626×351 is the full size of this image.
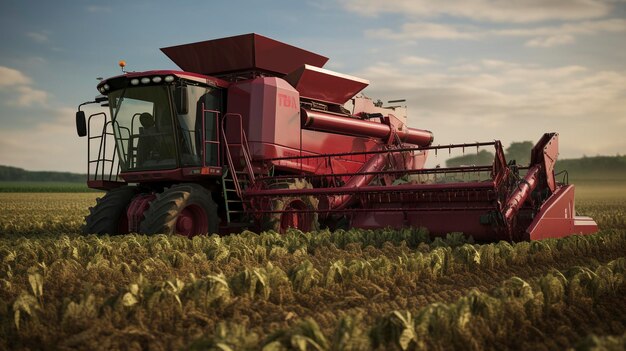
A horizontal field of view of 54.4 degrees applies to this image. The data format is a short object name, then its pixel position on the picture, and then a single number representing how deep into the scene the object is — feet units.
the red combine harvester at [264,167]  25.98
